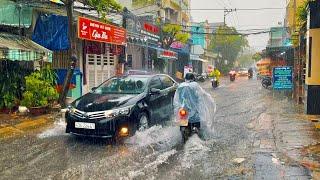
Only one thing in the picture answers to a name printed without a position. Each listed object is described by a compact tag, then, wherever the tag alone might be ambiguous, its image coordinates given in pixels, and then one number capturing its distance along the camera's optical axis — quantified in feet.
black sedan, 21.27
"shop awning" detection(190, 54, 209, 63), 120.03
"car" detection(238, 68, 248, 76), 155.76
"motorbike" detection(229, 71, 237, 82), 104.13
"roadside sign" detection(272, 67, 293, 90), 46.19
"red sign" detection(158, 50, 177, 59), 74.43
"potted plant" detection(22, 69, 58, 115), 31.81
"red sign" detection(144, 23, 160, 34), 69.48
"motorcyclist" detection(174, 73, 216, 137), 22.43
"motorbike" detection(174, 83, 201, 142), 22.31
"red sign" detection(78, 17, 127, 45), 38.88
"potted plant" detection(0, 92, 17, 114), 32.52
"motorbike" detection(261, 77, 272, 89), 72.36
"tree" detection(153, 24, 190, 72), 79.84
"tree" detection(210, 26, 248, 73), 172.22
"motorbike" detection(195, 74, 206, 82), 93.54
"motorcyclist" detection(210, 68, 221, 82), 72.30
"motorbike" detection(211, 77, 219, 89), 72.48
